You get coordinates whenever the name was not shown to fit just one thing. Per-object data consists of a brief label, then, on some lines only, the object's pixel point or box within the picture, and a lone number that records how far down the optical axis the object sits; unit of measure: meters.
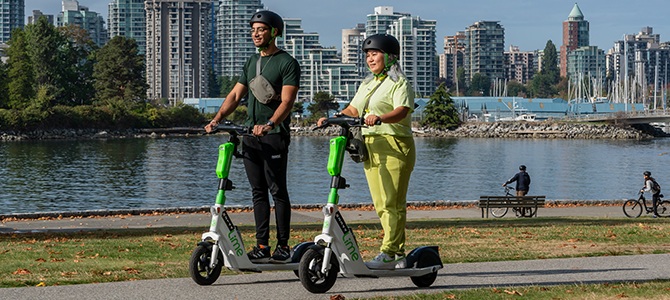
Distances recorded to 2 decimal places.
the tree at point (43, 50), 106.19
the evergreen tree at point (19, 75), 101.38
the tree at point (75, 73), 113.38
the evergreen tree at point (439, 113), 126.31
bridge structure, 110.38
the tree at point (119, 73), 112.94
